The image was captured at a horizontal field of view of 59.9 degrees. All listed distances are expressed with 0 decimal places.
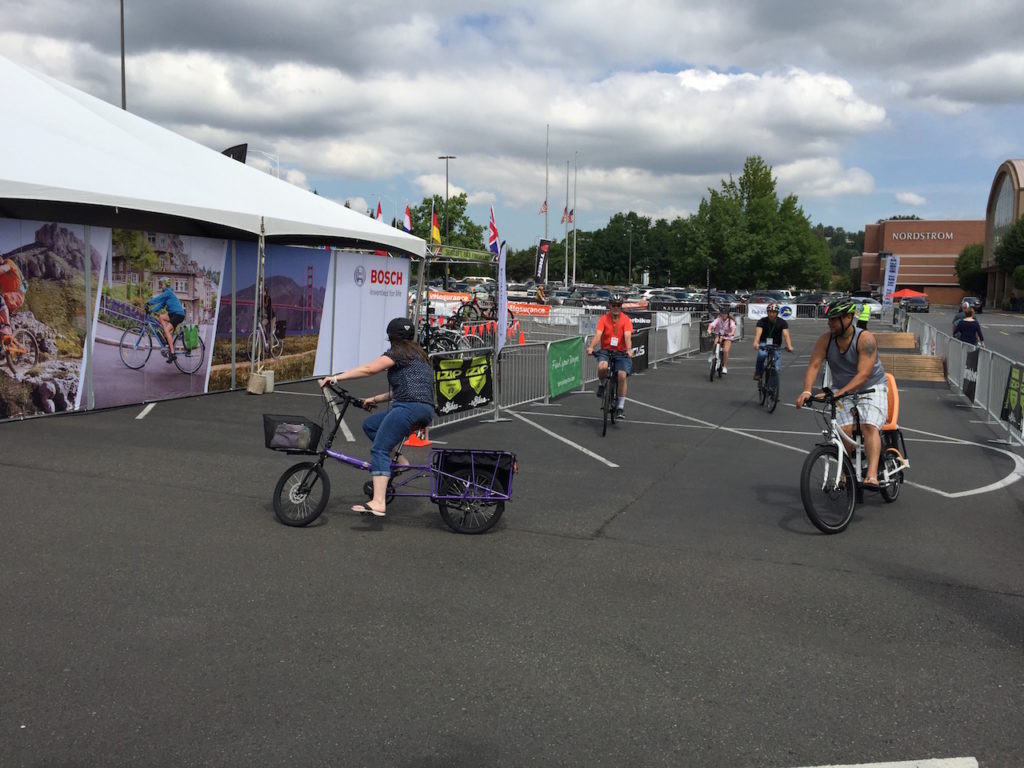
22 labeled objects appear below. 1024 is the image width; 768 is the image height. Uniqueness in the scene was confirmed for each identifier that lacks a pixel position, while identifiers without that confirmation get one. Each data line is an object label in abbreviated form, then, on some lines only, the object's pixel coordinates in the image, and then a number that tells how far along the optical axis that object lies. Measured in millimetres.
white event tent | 11852
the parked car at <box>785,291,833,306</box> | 68450
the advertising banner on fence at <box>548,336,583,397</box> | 15414
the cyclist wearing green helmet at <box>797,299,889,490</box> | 7246
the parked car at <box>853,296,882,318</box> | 56000
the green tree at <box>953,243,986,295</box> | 102750
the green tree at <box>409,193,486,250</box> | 62719
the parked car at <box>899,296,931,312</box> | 69462
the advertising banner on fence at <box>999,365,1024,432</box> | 11547
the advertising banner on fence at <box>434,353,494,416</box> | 11547
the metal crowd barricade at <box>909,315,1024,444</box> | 13070
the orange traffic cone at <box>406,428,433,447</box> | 10781
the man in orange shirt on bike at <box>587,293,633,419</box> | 12258
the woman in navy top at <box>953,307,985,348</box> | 21109
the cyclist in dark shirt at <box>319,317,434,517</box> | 6840
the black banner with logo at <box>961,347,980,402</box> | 16234
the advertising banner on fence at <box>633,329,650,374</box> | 21531
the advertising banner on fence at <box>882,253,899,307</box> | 45344
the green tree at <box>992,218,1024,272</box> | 78000
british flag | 27094
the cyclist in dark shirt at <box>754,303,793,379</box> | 15000
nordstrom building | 118375
